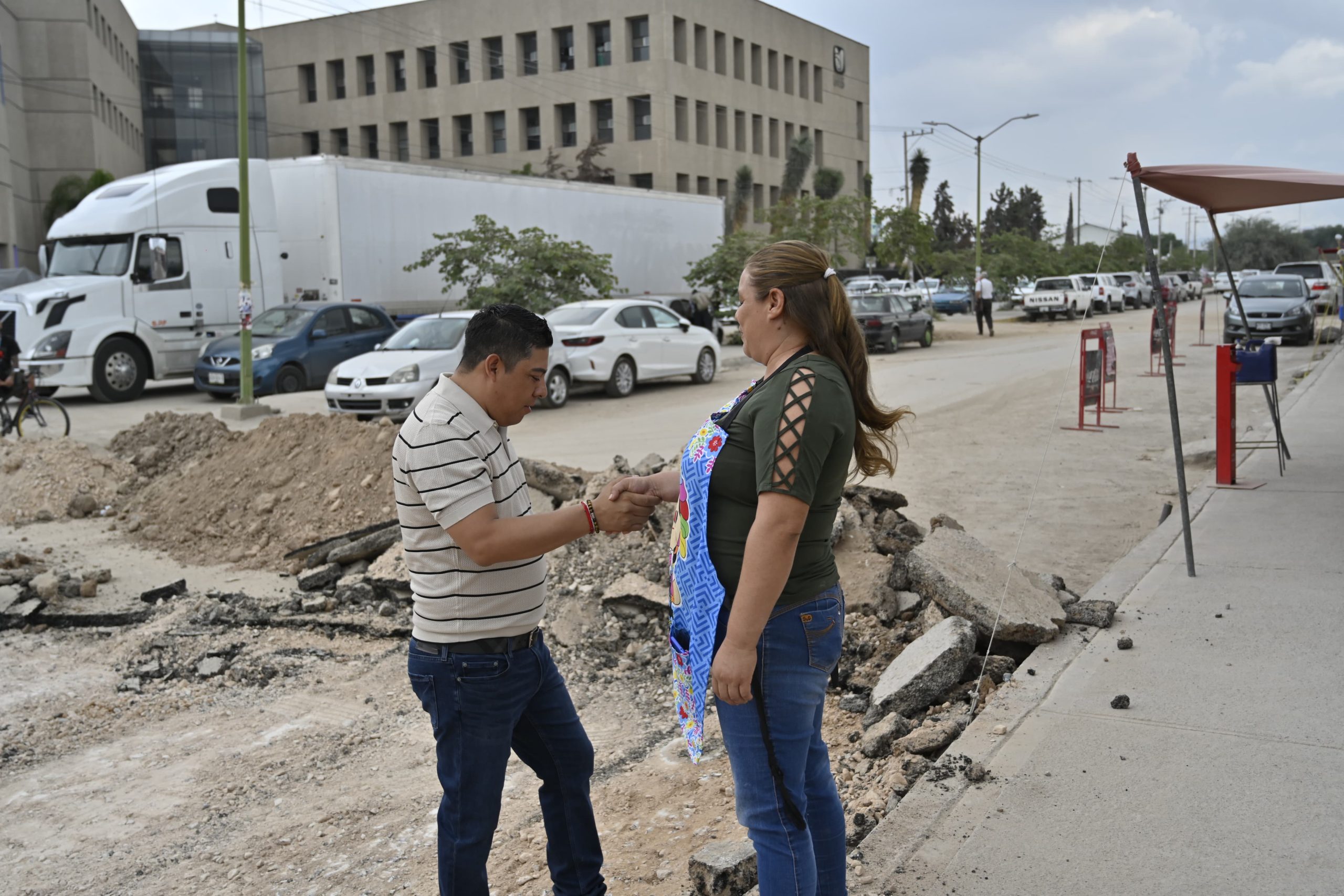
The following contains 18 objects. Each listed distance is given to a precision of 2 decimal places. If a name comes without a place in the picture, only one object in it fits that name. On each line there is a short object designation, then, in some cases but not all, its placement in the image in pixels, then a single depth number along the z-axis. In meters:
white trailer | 18.11
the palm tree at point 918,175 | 87.62
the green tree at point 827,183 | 68.94
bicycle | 13.23
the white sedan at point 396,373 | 14.94
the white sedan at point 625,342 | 17.84
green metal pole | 16.45
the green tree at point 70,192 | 37.38
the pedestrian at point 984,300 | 33.69
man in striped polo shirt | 2.75
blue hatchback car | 18.41
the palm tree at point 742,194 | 61.91
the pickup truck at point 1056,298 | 40.75
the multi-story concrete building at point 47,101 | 40.69
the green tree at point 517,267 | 22.80
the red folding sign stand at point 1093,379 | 14.05
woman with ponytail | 2.41
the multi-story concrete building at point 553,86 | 58.16
